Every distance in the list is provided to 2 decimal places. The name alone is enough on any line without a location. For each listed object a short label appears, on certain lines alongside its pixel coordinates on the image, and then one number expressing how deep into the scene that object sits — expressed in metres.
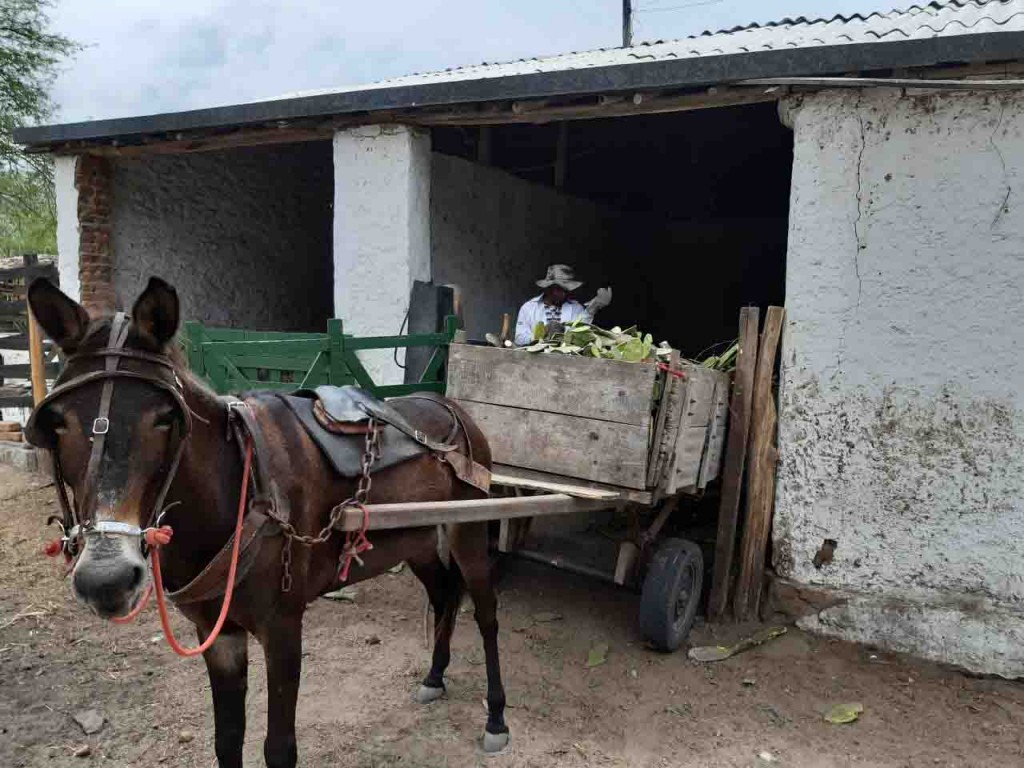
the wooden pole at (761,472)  4.46
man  6.14
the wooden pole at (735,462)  4.48
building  3.99
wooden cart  3.76
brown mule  1.76
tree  16.05
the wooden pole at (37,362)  7.48
